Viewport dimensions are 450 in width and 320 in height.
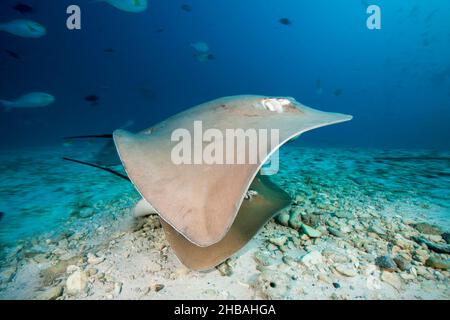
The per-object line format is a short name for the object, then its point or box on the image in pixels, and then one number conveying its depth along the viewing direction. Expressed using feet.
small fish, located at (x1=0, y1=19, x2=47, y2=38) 25.00
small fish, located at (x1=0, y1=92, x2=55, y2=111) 28.91
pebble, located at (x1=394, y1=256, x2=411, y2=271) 5.95
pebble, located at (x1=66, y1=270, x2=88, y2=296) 5.70
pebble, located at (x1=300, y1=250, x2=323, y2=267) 6.31
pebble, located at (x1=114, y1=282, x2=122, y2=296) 5.57
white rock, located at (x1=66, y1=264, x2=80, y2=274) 6.50
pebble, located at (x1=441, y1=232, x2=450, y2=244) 7.26
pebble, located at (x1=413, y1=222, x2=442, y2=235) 7.73
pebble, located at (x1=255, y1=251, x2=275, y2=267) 6.41
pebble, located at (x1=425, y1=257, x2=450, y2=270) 5.97
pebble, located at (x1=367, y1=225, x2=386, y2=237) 7.68
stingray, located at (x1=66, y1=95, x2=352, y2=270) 3.81
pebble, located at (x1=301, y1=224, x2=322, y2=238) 7.58
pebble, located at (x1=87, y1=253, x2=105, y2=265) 6.79
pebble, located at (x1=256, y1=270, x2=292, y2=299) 5.35
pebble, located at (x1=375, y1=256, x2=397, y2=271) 5.95
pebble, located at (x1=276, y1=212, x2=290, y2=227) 8.33
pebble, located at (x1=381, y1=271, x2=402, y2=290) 5.47
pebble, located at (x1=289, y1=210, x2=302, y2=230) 8.11
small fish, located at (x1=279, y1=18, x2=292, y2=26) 42.73
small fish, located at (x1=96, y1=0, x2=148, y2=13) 26.96
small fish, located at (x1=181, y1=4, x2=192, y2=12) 50.72
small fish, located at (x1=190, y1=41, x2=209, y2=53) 40.95
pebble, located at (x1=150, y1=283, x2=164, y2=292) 5.59
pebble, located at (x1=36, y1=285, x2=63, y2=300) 5.52
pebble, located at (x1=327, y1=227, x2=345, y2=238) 7.64
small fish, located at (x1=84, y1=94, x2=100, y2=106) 31.02
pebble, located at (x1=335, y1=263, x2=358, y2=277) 5.85
